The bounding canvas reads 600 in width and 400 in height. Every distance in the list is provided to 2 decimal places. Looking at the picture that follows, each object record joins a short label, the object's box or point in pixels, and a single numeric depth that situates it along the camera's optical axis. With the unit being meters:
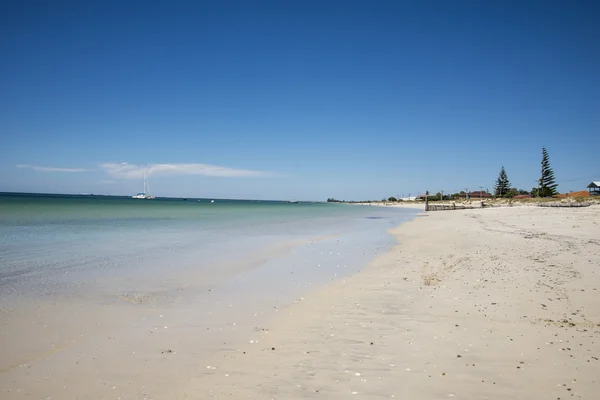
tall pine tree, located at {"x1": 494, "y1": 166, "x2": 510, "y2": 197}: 123.16
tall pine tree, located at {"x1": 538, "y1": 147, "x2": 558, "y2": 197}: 90.06
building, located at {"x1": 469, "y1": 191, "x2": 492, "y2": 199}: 142.38
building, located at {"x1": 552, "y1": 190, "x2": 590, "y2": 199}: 82.91
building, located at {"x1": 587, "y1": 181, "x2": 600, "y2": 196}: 81.75
